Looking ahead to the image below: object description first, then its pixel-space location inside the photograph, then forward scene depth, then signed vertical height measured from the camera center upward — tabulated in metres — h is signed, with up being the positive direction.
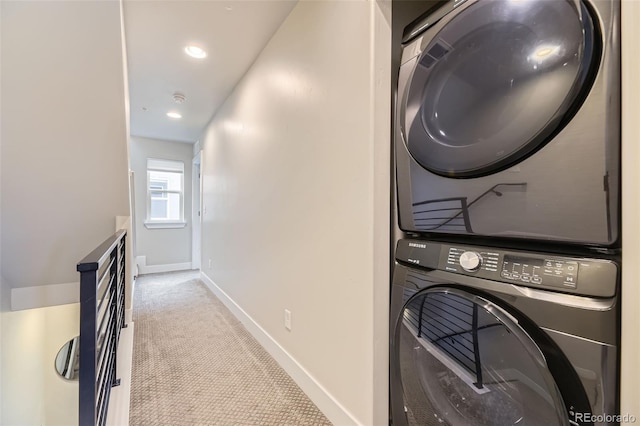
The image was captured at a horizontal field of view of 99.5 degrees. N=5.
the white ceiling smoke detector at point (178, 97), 2.92 +1.24
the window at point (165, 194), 4.69 +0.27
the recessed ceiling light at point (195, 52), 2.11 +1.26
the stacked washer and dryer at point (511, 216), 0.56 -0.02
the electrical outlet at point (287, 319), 1.72 -0.71
